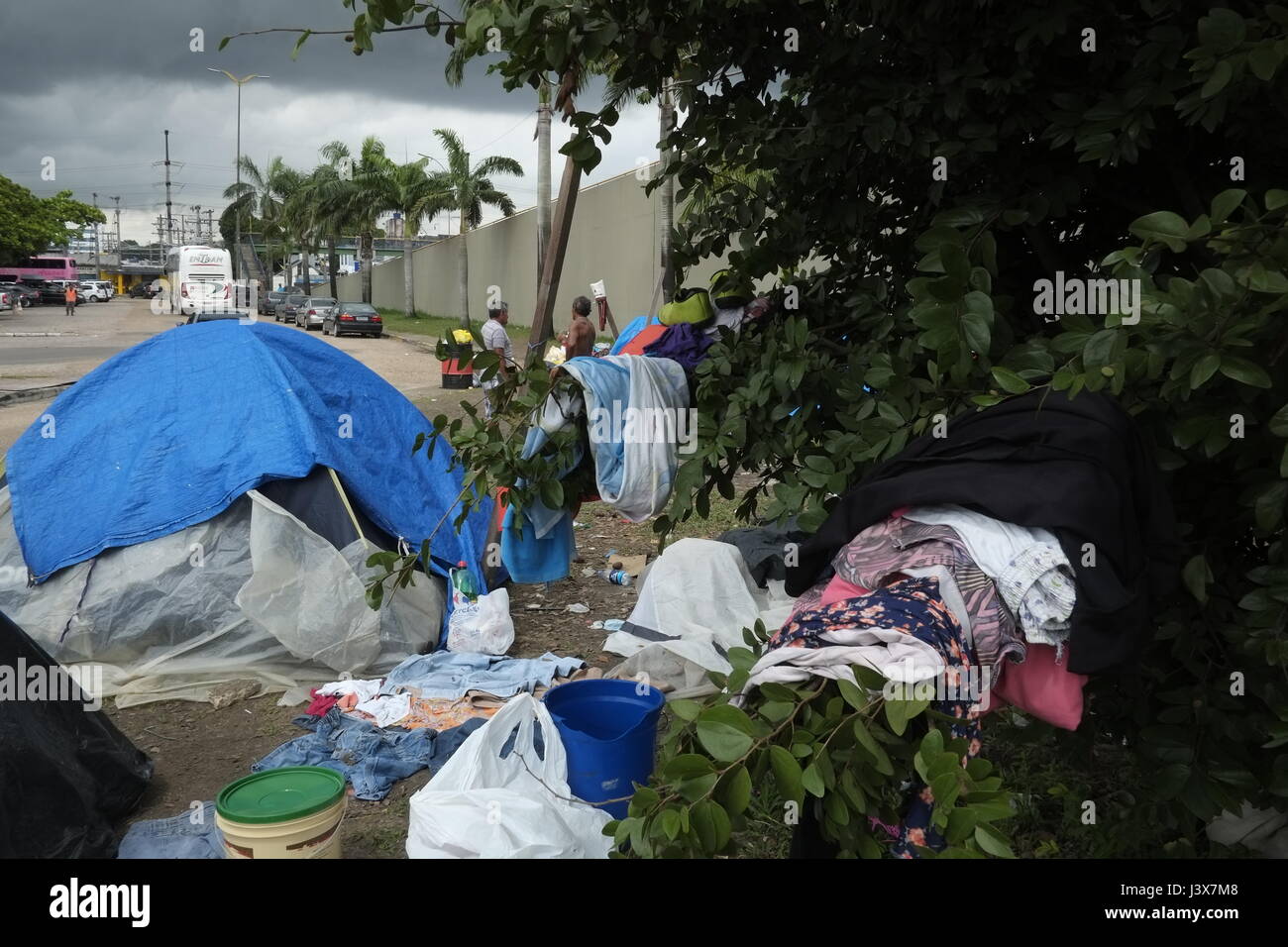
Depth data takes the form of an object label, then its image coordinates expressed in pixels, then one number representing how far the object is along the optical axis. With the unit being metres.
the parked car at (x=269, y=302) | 40.34
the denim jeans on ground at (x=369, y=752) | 4.28
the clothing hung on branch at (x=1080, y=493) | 1.82
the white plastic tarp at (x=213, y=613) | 5.23
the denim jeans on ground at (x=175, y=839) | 3.67
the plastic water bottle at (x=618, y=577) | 6.83
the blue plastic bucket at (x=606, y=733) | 3.54
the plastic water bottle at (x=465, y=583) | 5.75
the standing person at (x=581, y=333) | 9.52
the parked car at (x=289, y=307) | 35.72
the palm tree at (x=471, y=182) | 32.88
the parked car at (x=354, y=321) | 28.95
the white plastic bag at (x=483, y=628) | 5.59
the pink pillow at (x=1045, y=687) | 1.95
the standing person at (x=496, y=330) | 10.56
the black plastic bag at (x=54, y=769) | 3.46
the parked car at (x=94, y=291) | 55.81
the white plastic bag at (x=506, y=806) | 3.12
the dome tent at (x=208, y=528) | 5.27
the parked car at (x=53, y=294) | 51.16
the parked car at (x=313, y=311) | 32.78
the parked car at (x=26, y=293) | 46.50
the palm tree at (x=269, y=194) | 51.22
